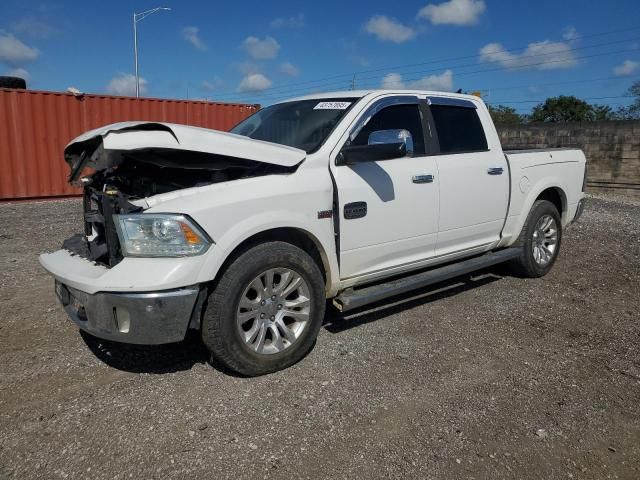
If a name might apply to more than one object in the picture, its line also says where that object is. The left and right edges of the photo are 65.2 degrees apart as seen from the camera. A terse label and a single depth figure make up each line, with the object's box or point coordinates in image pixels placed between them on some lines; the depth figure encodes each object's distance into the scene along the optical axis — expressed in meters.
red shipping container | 11.06
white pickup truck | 2.91
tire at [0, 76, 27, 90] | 11.41
